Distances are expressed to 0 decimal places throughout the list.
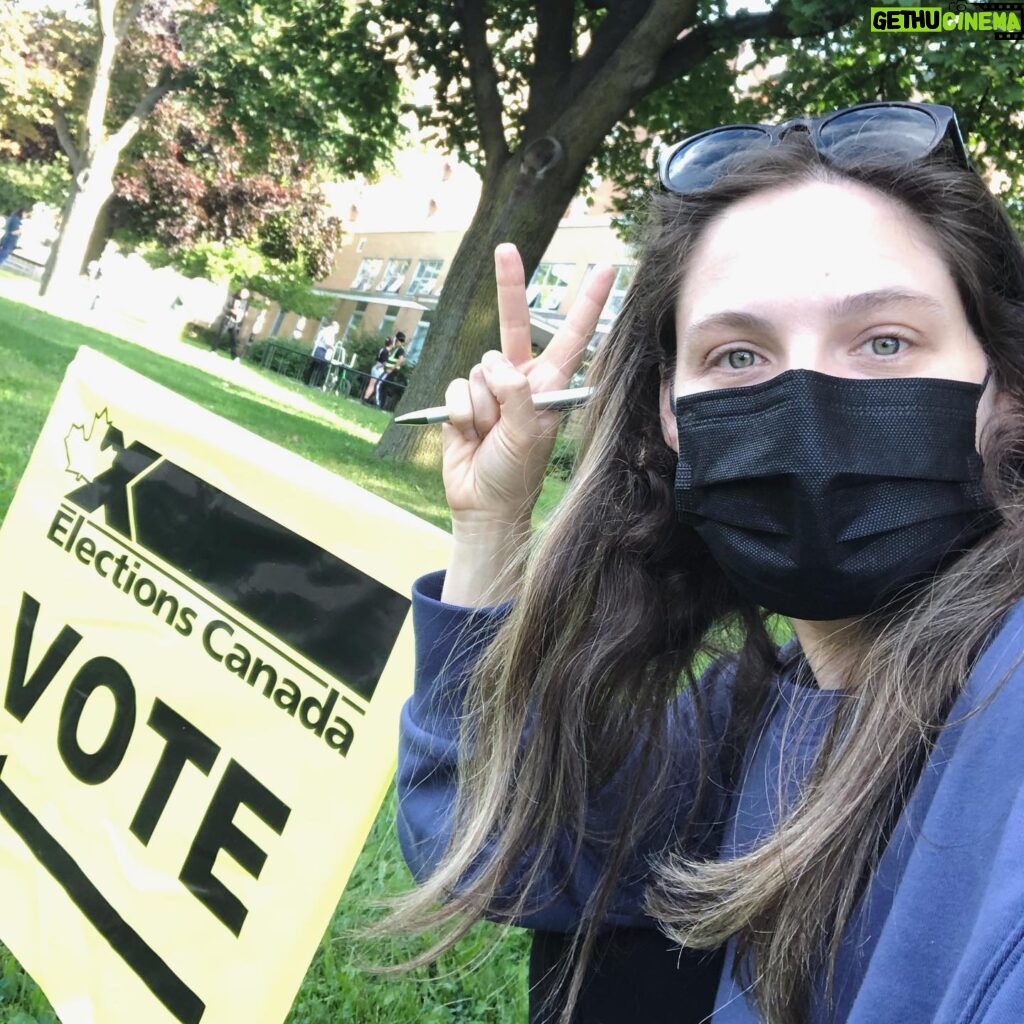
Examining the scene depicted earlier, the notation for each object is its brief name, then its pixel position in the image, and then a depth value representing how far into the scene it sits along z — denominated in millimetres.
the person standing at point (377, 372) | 25266
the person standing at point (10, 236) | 31141
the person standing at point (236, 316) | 27453
